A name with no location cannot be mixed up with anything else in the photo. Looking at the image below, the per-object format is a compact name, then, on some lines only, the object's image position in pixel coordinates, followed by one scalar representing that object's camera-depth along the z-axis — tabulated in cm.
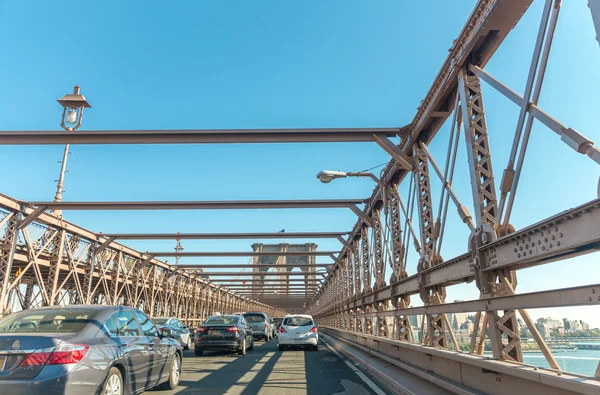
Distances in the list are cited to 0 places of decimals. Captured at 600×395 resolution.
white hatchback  1762
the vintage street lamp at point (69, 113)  2061
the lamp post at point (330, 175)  1094
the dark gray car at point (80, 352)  444
